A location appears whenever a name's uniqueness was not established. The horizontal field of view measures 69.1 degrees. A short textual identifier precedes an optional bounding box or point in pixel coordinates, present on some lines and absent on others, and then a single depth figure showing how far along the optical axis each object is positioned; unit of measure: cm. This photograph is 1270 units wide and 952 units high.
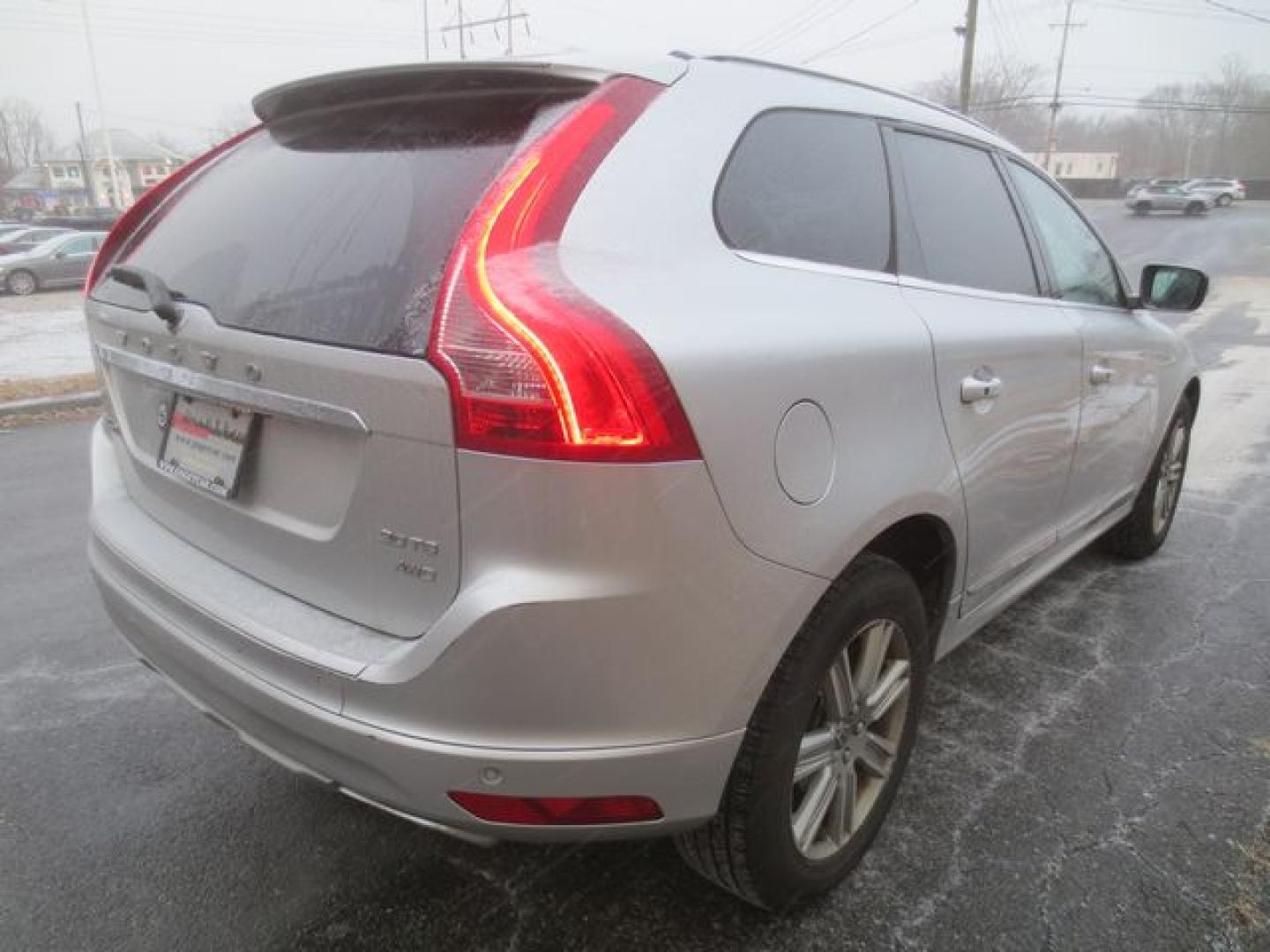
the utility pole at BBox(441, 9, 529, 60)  4334
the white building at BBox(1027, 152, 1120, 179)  9256
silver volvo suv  144
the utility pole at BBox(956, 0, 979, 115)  2925
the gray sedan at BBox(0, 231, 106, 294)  1889
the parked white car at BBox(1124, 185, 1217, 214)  3900
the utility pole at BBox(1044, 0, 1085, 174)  5844
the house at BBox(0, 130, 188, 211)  6569
